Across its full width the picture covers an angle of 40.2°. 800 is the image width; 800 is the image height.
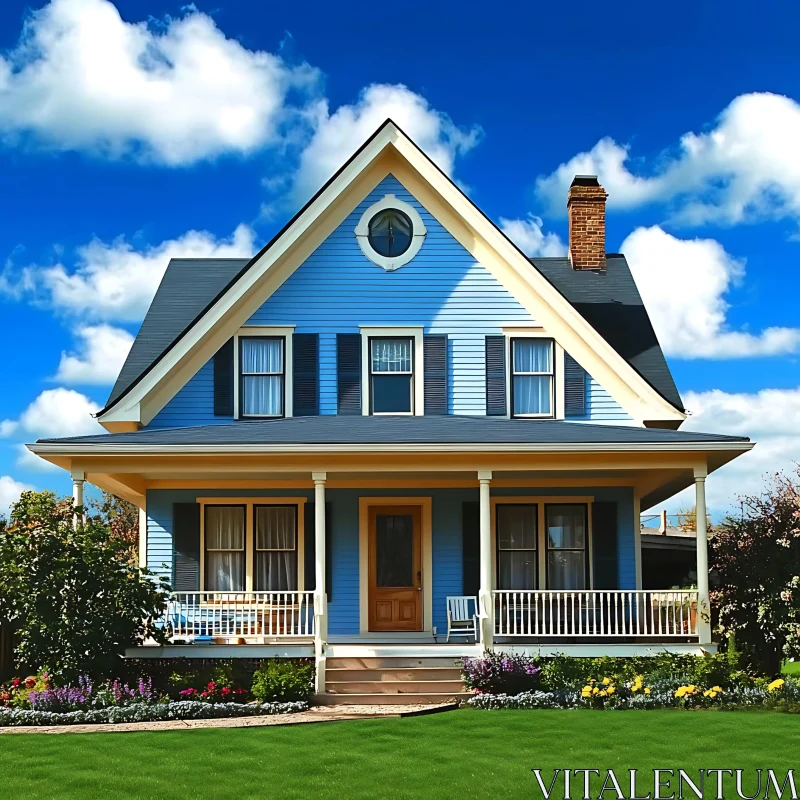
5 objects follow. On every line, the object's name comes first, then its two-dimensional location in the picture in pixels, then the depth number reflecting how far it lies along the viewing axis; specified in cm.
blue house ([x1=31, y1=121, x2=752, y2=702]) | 1839
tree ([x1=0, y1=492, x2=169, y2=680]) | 1483
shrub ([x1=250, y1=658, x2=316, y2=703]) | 1506
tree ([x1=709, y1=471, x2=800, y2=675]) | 1712
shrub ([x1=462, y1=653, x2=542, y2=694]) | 1523
